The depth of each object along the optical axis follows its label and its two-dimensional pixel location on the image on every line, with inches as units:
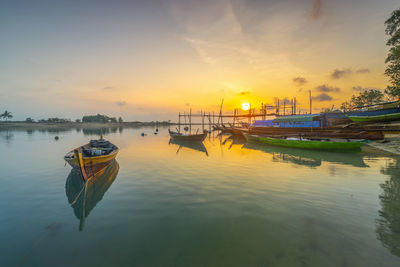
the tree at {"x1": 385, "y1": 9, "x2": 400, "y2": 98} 753.0
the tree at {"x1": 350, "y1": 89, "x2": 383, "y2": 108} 1764.1
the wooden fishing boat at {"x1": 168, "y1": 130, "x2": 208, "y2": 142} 1071.1
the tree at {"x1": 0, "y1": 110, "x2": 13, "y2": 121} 4122.0
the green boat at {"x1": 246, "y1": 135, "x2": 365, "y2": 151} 665.8
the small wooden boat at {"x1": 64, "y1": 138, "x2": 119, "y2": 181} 348.2
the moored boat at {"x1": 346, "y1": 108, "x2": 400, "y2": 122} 864.7
